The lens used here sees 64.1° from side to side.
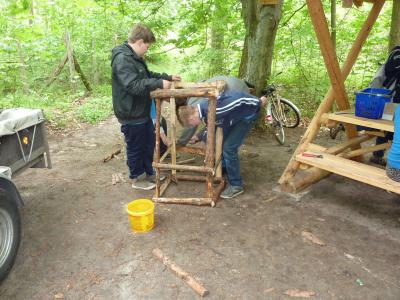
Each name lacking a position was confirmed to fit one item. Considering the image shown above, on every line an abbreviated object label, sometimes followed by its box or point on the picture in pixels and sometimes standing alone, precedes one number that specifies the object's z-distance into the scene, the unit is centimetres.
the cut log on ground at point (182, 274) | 275
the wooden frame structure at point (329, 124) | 387
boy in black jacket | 401
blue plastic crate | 403
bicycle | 704
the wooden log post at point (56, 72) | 1055
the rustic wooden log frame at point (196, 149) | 384
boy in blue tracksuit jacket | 402
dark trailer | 289
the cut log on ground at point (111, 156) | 585
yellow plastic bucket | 353
